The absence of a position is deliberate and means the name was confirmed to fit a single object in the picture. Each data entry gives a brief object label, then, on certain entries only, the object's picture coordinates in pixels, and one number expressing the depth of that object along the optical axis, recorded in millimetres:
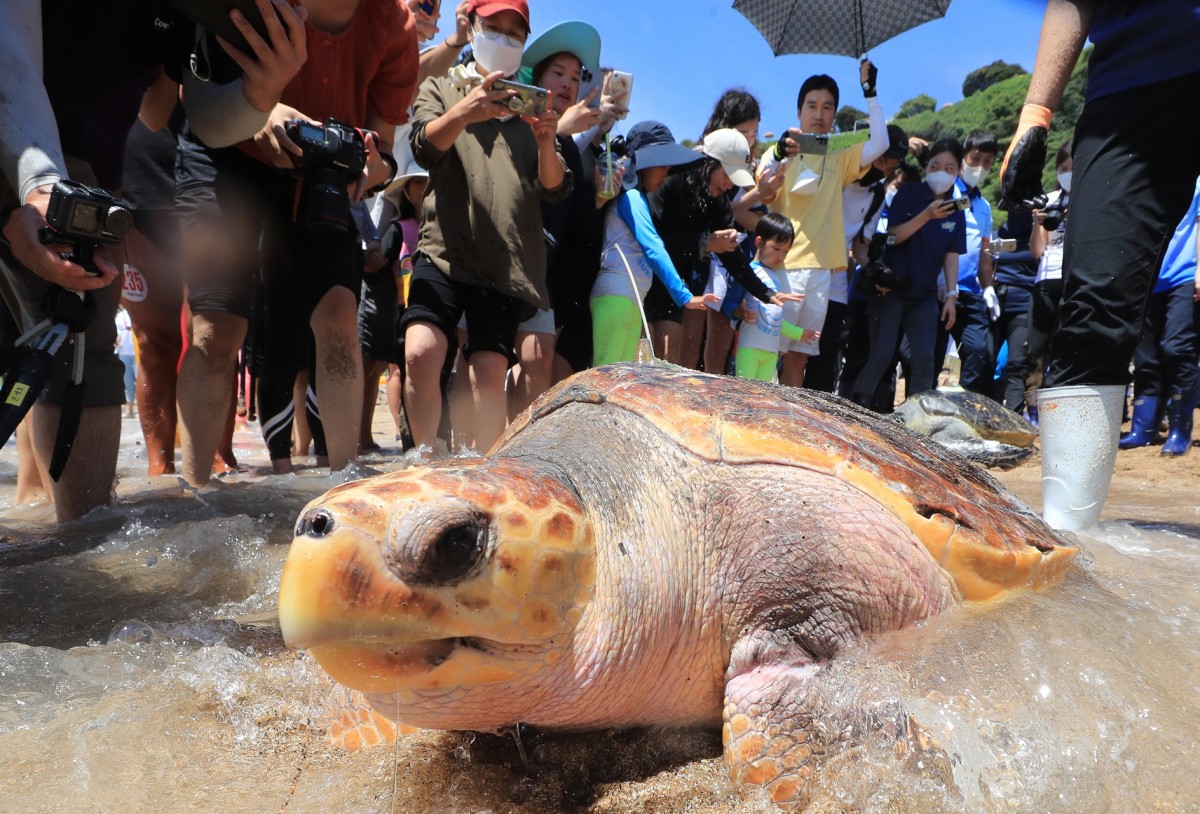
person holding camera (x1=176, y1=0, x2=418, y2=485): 2193
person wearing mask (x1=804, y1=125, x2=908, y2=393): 4758
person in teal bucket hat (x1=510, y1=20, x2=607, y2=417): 3068
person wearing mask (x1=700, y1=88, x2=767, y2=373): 4250
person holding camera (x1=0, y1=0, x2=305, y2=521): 1267
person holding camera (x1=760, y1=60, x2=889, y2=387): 4277
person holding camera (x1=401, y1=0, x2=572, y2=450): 2705
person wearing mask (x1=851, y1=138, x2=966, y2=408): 4691
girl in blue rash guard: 3344
